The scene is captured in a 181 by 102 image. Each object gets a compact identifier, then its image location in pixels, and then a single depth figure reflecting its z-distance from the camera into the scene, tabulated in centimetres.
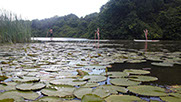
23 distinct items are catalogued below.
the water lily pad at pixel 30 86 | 115
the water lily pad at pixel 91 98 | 89
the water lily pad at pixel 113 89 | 111
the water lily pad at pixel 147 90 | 107
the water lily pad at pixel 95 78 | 140
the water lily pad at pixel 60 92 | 103
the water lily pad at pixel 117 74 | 156
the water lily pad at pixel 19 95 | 98
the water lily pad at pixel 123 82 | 129
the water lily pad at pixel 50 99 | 95
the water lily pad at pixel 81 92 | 103
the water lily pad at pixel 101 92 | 103
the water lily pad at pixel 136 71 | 172
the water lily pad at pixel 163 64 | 218
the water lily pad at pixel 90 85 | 122
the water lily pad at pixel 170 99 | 94
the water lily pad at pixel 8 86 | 118
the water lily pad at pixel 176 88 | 113
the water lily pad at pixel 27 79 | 138
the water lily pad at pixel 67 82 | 128
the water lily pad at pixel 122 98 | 94
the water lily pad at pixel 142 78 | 141
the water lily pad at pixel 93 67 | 199
